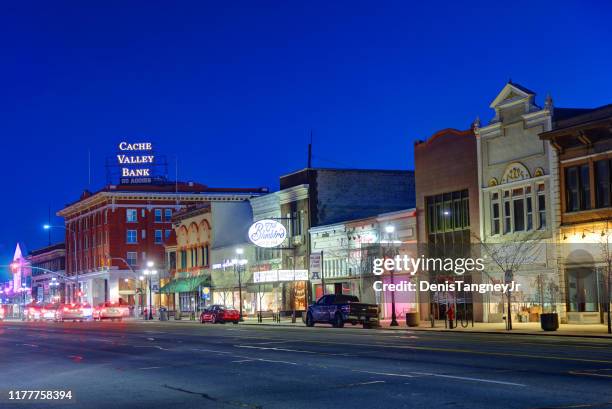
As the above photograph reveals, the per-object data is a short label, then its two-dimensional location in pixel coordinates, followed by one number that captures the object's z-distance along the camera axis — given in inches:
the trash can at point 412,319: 1840.6
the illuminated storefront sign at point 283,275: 2637.8
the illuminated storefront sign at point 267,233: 2719.0
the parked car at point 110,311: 3260.3
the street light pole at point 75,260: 5172.2
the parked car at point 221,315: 2512.3
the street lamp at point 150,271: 3368.6
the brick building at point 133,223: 4574.3
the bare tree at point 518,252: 1822.1
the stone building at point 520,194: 1806.1
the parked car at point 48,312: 3737.7
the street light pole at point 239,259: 2697.3
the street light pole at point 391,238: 1907.0
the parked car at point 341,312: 1897.1
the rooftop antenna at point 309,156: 2974.9
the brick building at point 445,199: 2039.9
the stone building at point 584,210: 1658.5
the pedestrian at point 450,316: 1671.6
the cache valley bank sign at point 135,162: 4783.5
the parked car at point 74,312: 3380.9
